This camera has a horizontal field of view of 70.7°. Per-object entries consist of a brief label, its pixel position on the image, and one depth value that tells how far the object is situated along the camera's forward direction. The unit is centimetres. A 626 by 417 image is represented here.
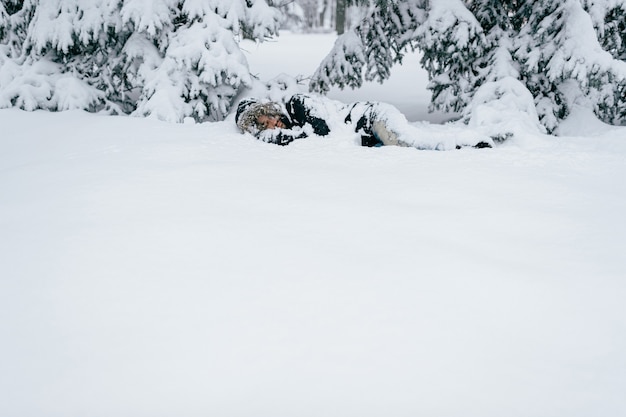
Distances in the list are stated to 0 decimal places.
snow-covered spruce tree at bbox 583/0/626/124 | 655
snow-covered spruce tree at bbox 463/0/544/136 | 613
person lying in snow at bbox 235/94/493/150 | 566
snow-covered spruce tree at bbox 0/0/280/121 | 675
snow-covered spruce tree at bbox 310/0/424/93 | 800
